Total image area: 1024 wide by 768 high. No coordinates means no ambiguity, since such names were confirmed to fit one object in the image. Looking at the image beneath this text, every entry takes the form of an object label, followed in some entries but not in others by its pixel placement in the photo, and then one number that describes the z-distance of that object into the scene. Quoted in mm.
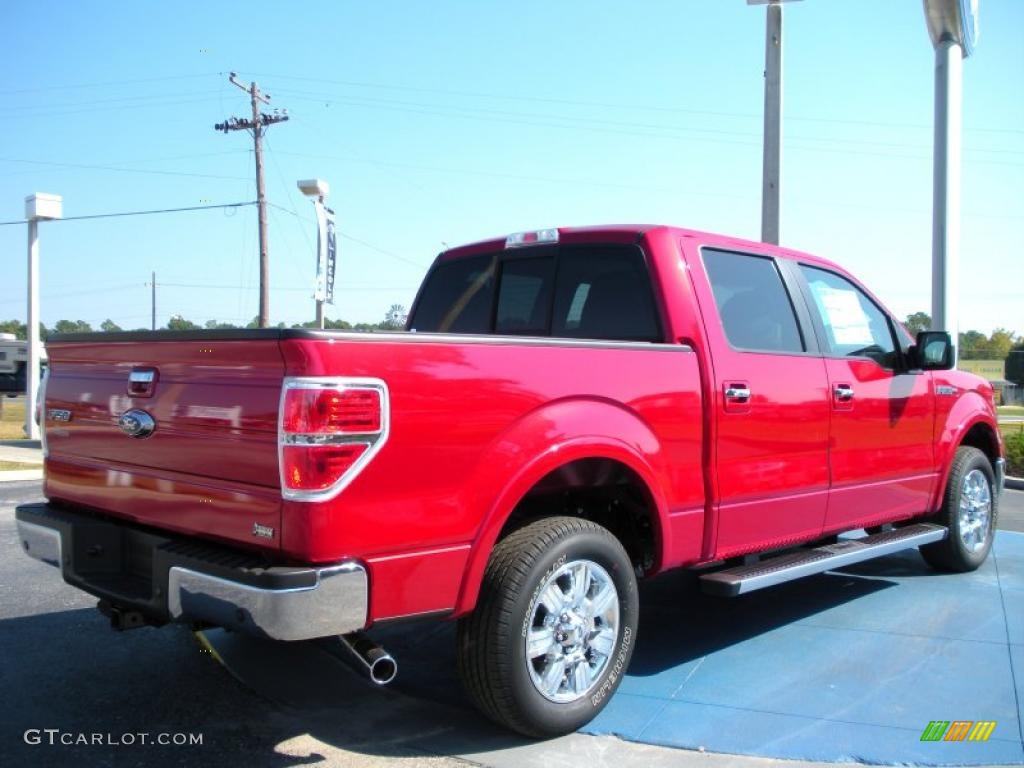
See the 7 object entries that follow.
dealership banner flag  14008
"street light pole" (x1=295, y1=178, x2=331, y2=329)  13586
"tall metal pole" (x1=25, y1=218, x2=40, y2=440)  17922
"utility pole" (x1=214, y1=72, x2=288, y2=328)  27469
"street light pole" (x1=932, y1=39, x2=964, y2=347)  10688
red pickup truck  2736
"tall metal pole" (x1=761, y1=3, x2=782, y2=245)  10805
